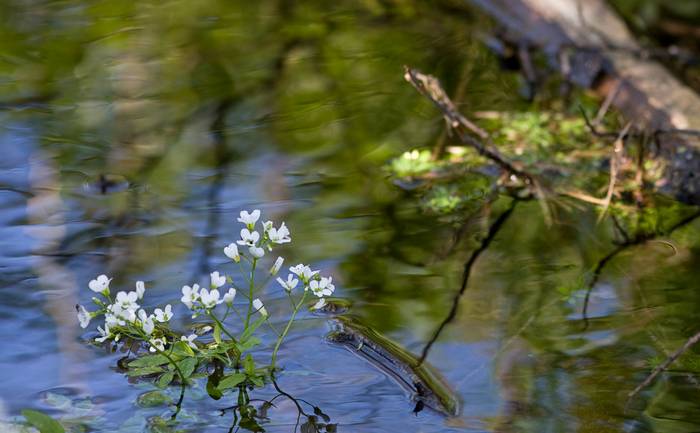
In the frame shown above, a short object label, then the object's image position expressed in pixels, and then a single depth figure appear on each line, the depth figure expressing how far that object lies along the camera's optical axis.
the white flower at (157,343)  4.08
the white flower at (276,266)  4.38
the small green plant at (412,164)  6.77
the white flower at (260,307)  4.28
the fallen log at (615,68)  6.53
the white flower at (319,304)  4.39
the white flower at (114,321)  4.07
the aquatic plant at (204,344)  4.09
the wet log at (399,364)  4.26
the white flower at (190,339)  4.25
